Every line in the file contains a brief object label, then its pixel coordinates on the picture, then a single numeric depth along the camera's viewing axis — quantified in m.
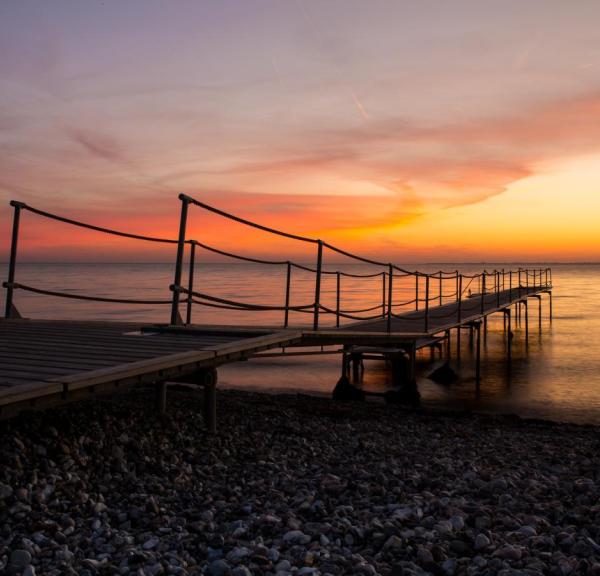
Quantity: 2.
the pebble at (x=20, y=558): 3.70
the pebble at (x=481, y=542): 4.17
